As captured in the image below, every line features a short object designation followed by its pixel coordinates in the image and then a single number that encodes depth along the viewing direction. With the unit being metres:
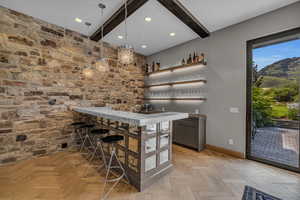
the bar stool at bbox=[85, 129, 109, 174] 2.41
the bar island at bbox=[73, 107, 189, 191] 1.91
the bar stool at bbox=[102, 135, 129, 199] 1.89
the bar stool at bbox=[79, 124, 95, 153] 2.98
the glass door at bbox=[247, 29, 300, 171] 2.47
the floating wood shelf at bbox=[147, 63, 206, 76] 3.84
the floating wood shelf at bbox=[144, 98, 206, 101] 3.60
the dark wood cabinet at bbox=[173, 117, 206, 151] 3.36
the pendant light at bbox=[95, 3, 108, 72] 2.70
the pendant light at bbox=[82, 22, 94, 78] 3.11
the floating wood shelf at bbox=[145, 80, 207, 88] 3.67
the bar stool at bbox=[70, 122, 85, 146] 3.53
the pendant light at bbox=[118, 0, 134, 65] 2.23
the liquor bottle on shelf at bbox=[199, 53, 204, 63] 3.57
